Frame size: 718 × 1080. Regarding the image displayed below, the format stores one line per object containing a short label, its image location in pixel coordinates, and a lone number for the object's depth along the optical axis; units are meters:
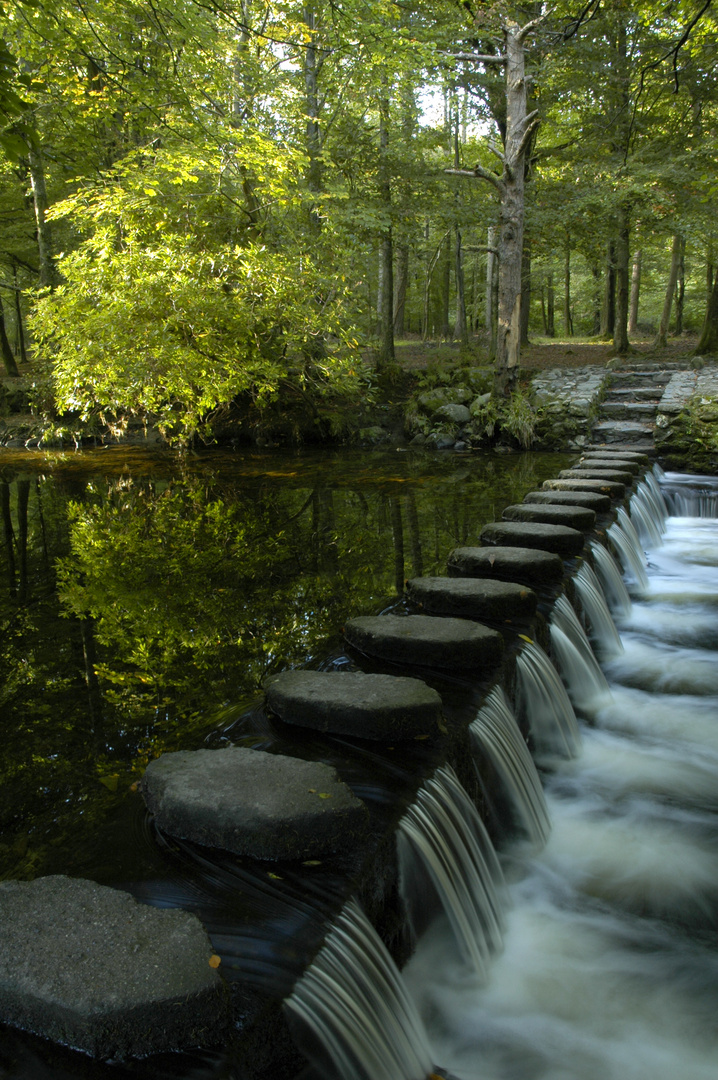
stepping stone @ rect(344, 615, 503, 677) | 3.11
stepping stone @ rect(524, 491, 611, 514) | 6.21
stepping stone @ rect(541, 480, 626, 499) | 6.89
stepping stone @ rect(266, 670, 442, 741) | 2.48
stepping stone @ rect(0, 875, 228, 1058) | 1.33
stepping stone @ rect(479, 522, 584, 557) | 5.00
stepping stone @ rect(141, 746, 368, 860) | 1.87
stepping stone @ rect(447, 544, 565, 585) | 4.37
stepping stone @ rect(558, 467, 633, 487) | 7.56
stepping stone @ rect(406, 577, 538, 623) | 3.73
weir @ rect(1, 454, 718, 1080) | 1.73
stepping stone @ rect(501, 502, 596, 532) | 5.55
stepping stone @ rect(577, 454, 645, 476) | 8.51
